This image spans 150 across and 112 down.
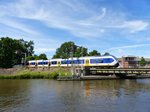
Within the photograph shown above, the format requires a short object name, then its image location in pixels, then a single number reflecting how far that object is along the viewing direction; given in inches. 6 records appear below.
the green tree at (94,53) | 2819.7
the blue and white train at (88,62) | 1537.3
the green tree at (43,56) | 2719.4
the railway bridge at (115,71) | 1417.2
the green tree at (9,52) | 2312.5
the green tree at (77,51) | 2867.7
